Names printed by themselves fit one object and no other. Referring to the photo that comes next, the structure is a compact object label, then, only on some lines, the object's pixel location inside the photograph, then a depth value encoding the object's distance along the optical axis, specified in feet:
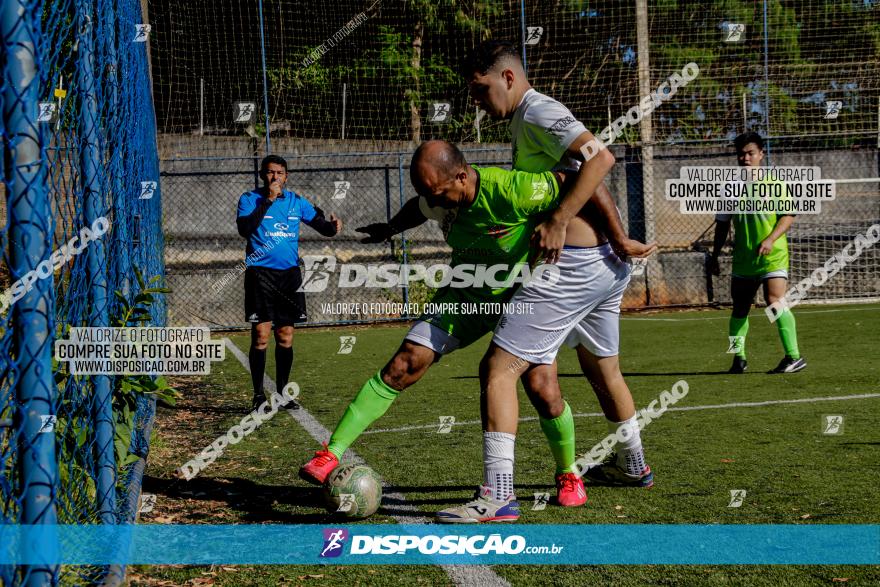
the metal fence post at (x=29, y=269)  8.38
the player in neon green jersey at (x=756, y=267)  30.17
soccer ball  13.93
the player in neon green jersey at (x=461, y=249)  14.16
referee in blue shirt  27.04
